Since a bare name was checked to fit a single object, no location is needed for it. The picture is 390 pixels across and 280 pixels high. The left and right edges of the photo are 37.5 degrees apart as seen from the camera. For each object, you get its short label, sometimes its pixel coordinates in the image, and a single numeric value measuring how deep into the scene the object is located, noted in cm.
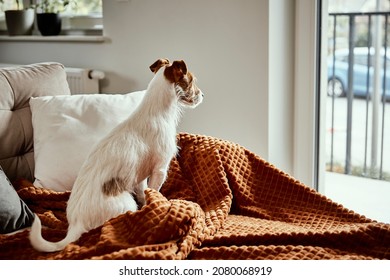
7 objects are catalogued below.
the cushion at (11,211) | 168
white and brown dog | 164
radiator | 294
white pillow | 204
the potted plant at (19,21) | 335
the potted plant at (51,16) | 328
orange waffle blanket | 155
